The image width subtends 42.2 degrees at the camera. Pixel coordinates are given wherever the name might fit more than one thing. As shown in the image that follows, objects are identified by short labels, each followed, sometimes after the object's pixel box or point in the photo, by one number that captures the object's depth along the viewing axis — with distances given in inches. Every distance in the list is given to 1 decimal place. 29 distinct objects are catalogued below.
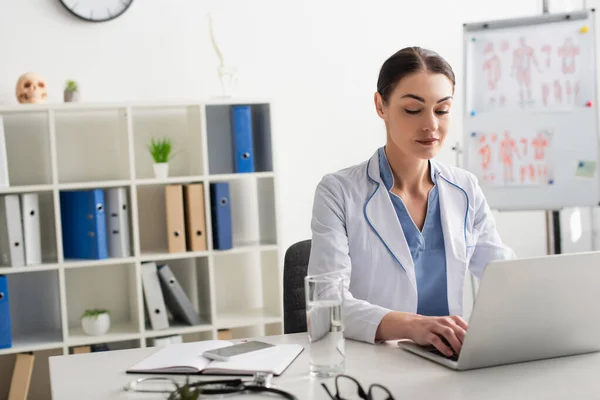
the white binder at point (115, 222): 122.6
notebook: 52.2
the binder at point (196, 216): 124.6
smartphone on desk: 54.7
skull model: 120.0
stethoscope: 48.1
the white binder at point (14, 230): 118.3
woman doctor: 71.9
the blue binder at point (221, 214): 125.6
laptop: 48.4
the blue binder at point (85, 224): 120.6
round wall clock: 128.5
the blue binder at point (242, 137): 126.3
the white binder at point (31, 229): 119.7
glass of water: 51.5
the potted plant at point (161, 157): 125.2
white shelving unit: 122.2
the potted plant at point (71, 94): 122.5
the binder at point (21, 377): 118.4
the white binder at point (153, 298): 123.5
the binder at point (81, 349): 120.9
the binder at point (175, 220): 125.0
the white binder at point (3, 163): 117.5
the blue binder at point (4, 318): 117.0
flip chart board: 129.1
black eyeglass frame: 44.8
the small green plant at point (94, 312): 122.1
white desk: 46.8
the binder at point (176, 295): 125.0
